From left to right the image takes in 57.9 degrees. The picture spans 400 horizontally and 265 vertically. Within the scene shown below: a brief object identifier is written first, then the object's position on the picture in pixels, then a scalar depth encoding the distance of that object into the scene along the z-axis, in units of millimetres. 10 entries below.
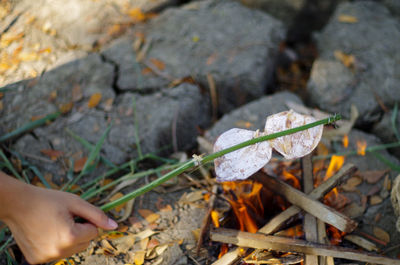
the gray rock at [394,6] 2807
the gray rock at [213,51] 2479
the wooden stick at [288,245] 1430
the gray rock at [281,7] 3074
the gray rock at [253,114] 2180
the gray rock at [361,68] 2365
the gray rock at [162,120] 2166
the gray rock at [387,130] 2238
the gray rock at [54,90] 2223
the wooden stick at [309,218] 1452
